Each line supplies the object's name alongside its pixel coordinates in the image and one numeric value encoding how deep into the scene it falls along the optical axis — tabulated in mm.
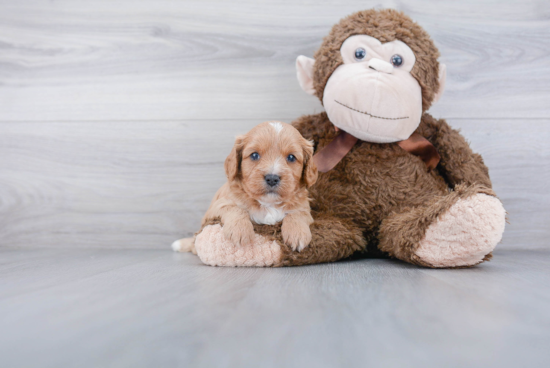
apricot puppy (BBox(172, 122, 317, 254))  1089
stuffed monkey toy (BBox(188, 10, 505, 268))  1106
